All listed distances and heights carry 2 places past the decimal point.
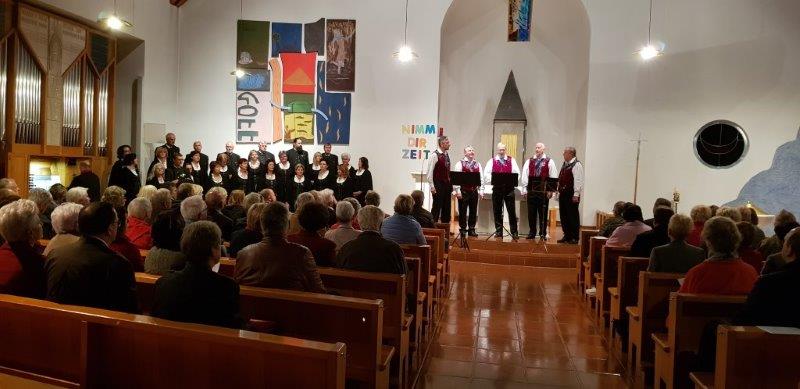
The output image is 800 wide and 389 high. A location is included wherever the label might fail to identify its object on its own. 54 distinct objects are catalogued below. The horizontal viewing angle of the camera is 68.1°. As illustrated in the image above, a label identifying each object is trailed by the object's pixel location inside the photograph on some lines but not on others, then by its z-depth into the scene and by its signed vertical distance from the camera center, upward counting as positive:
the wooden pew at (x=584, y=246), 6.30 -0.70
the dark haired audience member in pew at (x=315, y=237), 3.33 -0.38
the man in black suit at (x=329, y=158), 9.48 +0.21
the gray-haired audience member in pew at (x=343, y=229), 3.88 -0.38
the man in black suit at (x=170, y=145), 9.16 +0.31
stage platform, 7.53 -0.98
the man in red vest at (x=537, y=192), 8.30 -0.13
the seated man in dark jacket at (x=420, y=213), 5.94 -0.39
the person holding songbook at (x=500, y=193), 8.62 -0.23
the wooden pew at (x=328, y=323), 2.42 -0.63
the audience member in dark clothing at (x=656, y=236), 4.21 -0.38
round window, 9.19 +0.65
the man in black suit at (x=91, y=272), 2.17 -0.41
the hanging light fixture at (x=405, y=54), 9.07 +1.89
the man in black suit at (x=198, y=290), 2.00 -0.42
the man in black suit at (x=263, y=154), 9.59 +0.24
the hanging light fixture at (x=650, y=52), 8.24 +1.84
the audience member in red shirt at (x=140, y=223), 3.63 -0.36
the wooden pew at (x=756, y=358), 2.03 -0.59
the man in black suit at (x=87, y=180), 7.71 -0.23
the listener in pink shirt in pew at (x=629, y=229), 4.80 -0.38
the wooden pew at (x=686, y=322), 2.71 -0.64
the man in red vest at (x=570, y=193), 8.44 -0.19
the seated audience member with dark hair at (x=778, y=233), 3.80 -0.30
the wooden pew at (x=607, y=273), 4.63 -0.72
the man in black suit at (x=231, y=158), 9.38 +0.16
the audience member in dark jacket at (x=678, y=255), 3.56 -0.43
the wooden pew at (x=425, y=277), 4.19 -0.73
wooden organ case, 7.32 +0.91
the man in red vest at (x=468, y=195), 8.55 -0.27
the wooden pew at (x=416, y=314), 3.65 -0.90
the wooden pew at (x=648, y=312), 3.37 -0.75
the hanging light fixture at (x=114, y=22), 7.09 +1.71
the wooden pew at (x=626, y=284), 3.99 -0.69
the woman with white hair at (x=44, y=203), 4.16 -0.30
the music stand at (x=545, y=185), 7.61 -0.09
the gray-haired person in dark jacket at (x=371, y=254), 3.29 -0.46
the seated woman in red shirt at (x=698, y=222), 4.42 -0.28
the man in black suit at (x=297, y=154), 9.64 +0.26
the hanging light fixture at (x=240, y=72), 10.11 +1.65
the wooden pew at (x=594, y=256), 5.37 -0.69
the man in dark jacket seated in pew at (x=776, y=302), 2.30 -0.45
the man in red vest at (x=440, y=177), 8.67 -0.03
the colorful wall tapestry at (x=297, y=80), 9.98 +1.52
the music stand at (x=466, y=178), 7.48 -0.03
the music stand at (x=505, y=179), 7.63 -0.02
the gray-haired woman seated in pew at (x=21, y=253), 2.35 -0.38
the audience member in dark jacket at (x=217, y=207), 4.45 -0.30
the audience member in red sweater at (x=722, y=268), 2.80 -0.39
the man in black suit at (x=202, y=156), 9.23 +0.17
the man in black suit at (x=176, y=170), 8.70 -0.07
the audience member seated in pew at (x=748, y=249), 3.32 -0.38
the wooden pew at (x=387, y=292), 3.02 -0.63
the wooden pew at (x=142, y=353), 1.62 -0.57
